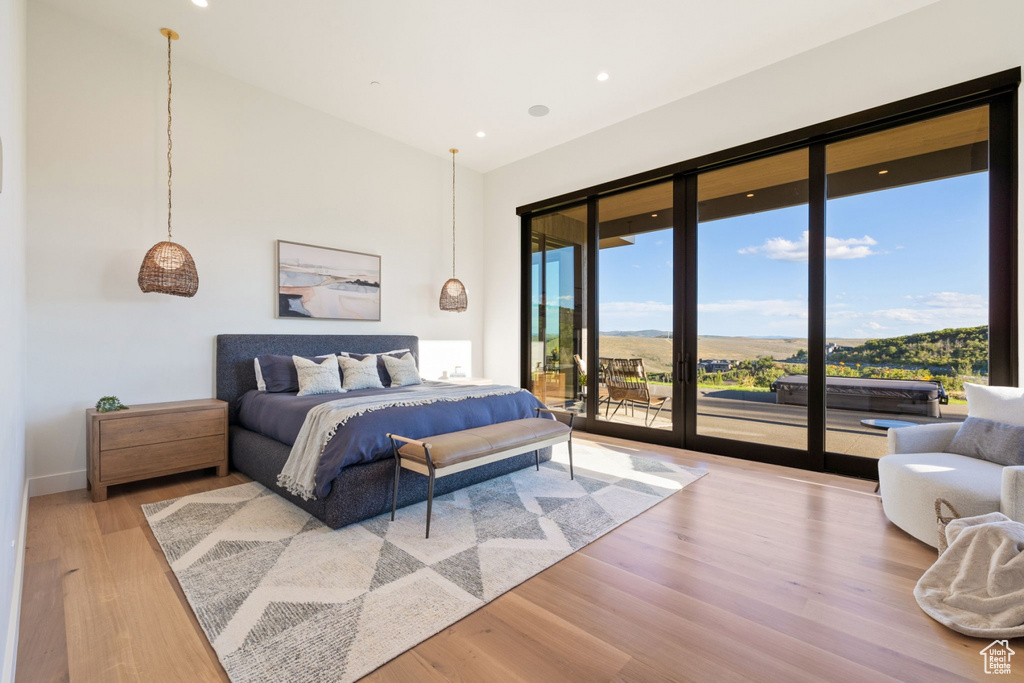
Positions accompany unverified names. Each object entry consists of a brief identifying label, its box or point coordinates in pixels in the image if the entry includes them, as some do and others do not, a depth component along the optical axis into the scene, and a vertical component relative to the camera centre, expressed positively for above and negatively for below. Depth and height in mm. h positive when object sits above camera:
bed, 2584 -716
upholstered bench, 2500 -632
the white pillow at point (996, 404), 2504 -334
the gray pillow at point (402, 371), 4508 -283
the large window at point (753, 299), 3857 +420
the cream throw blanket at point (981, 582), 1614 -921
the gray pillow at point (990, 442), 2369 -531
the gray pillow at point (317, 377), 3810 -295
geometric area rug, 1591 -1061
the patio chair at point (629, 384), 4711 -434
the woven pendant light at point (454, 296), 5566 +591
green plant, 3125 -446
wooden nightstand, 2982 -711
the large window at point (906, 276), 3162 +528
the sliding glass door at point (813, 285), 3143 +511
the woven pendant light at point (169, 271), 3311 +539
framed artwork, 4375 +621
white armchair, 2046 -681
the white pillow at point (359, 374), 4152 -295
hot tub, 3324 -385
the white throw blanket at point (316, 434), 2650 -556
